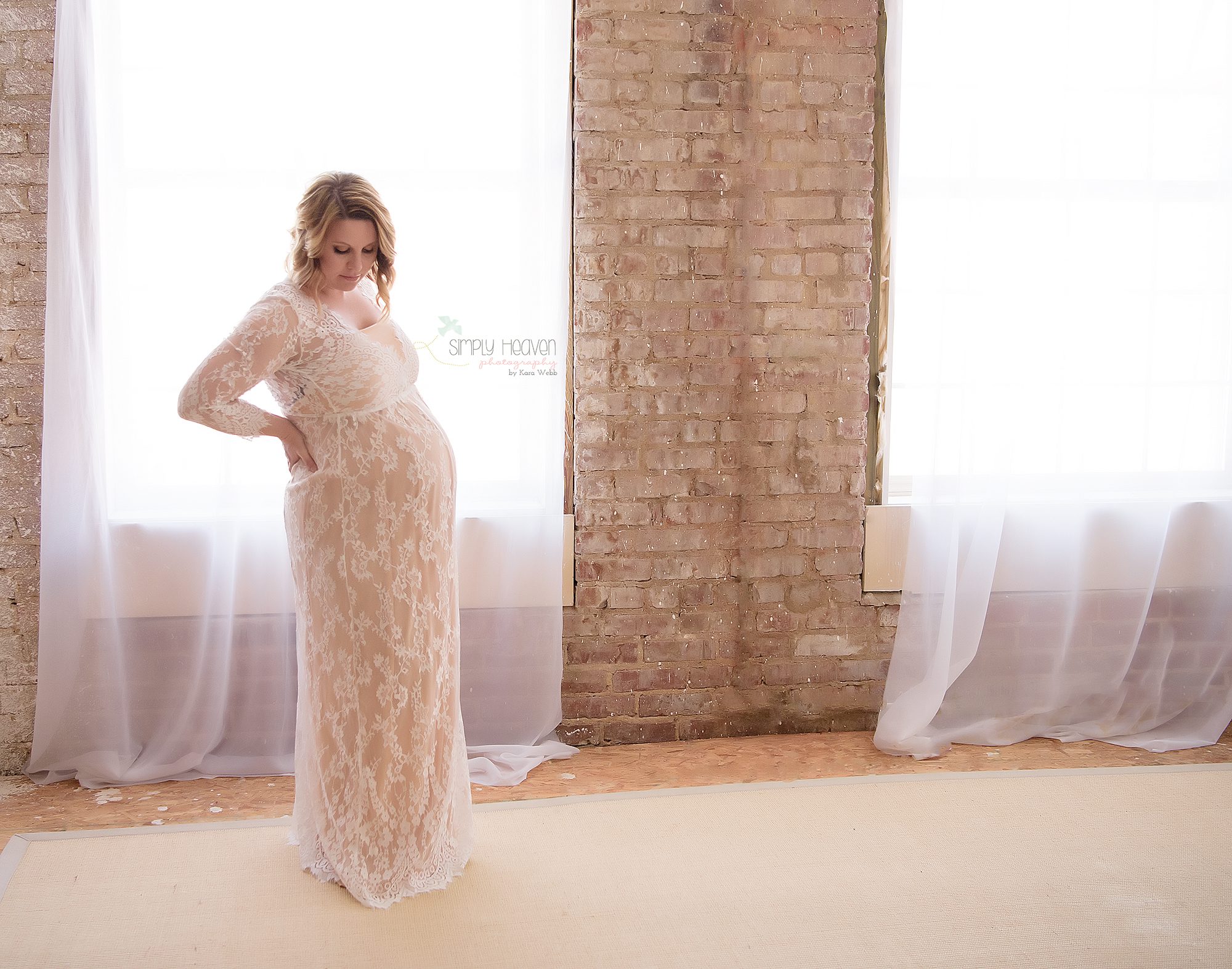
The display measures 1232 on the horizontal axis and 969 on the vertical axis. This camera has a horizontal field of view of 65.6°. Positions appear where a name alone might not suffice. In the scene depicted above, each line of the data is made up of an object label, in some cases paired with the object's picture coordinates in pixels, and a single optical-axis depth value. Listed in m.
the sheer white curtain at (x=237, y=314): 2.80
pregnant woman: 2.16
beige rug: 2.05
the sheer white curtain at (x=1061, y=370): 3.07
